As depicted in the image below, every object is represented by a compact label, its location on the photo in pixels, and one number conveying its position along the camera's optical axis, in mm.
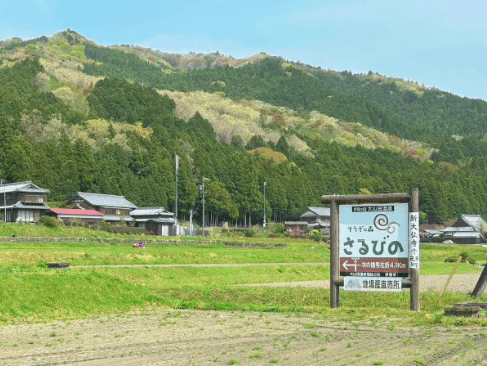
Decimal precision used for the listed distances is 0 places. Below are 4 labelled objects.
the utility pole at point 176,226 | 73600
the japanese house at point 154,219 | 76188
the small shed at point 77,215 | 67825
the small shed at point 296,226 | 89125
